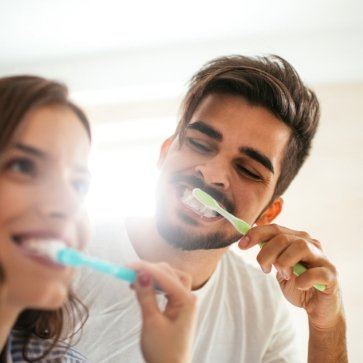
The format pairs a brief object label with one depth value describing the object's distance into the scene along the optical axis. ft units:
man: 2.68
